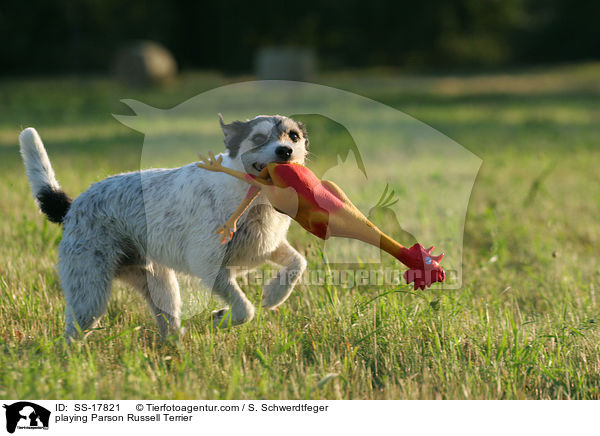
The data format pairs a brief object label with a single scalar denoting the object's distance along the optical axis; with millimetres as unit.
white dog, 7430
